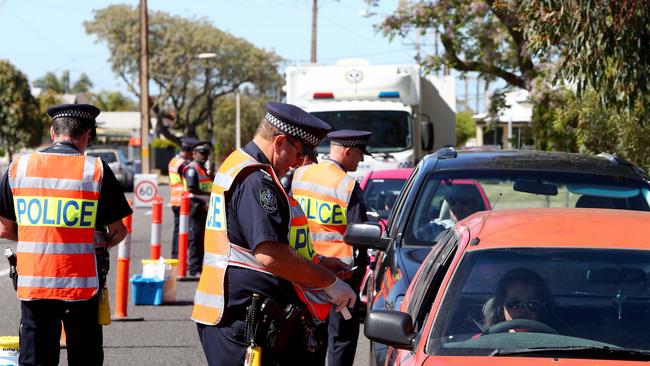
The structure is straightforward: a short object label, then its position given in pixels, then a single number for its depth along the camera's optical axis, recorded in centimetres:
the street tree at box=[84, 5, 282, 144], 6762
